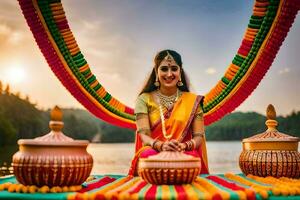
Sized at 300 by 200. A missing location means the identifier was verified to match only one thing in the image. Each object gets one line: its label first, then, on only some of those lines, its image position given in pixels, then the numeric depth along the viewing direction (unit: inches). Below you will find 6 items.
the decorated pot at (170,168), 112.9
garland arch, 155.9
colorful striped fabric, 100.9
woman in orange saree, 148.9
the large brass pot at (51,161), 111.7
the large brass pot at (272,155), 142.9
